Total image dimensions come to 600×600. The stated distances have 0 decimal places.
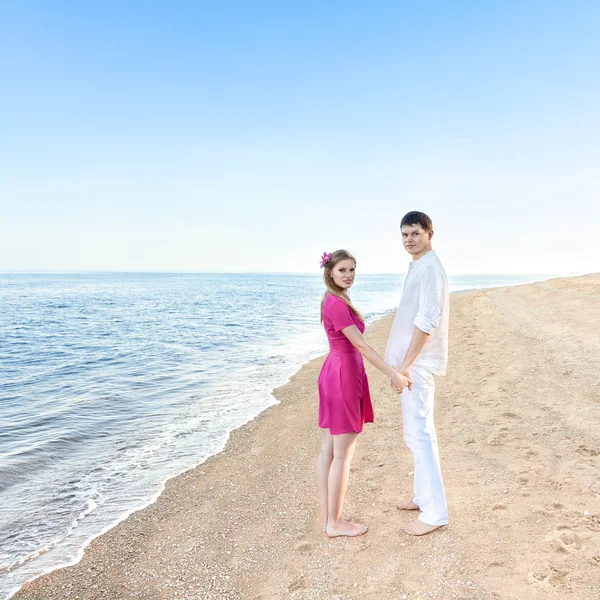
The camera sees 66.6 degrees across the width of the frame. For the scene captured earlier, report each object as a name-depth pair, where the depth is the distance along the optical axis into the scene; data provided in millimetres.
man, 3273
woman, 3355
